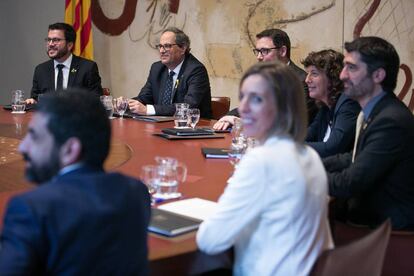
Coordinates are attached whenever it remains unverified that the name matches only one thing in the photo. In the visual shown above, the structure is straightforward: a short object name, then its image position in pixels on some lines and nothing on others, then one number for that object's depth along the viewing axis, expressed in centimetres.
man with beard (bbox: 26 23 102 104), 487
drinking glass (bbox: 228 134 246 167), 246
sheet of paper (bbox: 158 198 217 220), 178
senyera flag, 610
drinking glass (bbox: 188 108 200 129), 345
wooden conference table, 151
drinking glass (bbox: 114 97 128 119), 389
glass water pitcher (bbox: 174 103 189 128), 346
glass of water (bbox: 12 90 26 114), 408
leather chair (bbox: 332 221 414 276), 219
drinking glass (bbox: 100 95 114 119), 371
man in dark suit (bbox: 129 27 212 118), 434
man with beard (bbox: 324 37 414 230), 227
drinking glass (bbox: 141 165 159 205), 198
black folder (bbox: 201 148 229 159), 265
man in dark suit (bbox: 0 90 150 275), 116
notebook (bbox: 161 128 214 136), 316
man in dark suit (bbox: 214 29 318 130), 398
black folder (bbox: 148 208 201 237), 161
